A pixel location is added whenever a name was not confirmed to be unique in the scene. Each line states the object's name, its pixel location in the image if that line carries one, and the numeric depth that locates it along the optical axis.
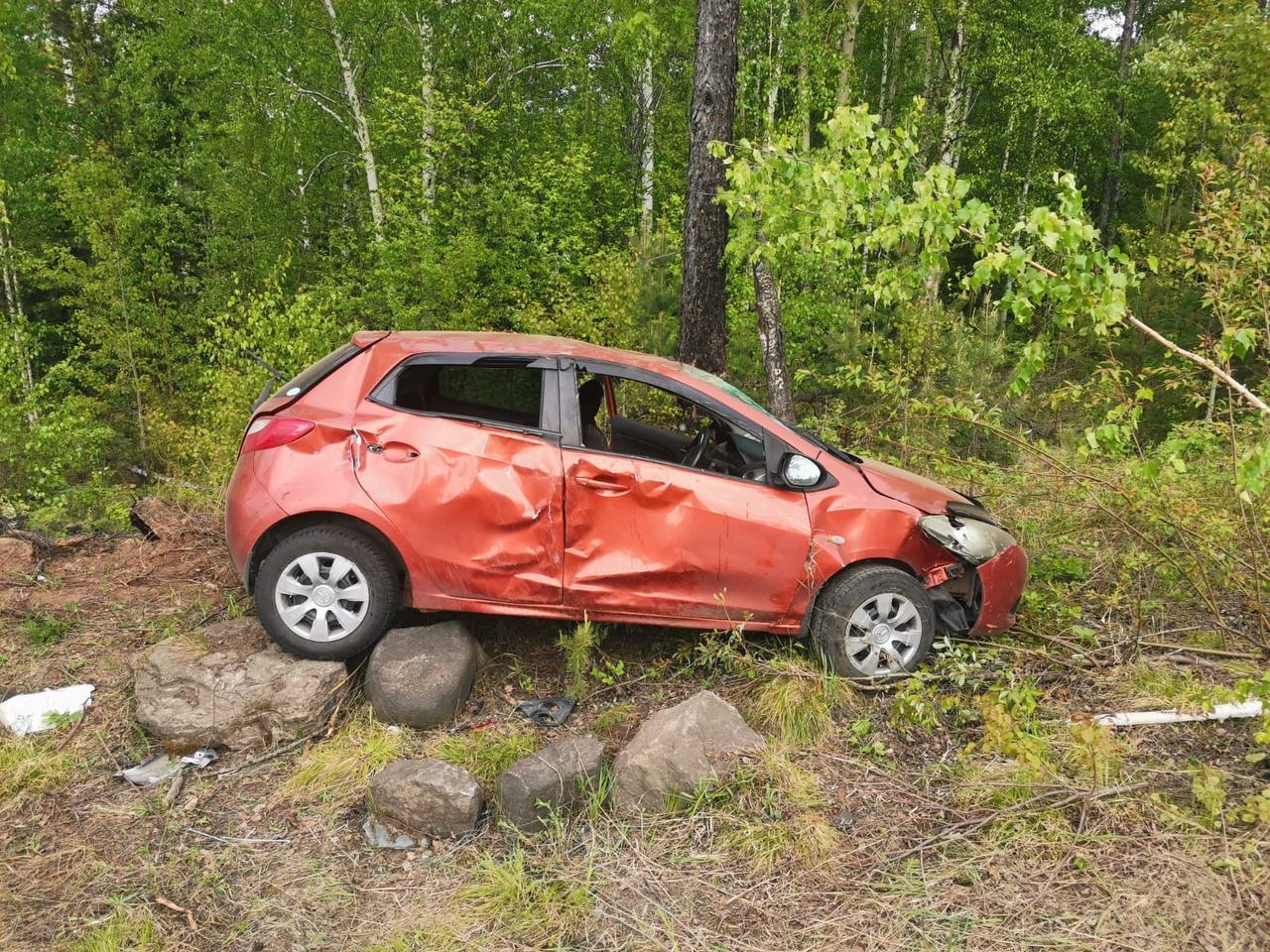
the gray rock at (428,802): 3.62
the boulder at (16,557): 5.68
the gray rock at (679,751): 3.70
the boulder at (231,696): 4.08
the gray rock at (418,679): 4.24
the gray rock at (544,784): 3.62
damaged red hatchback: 4.34
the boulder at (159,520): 6.33
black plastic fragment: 4.40
